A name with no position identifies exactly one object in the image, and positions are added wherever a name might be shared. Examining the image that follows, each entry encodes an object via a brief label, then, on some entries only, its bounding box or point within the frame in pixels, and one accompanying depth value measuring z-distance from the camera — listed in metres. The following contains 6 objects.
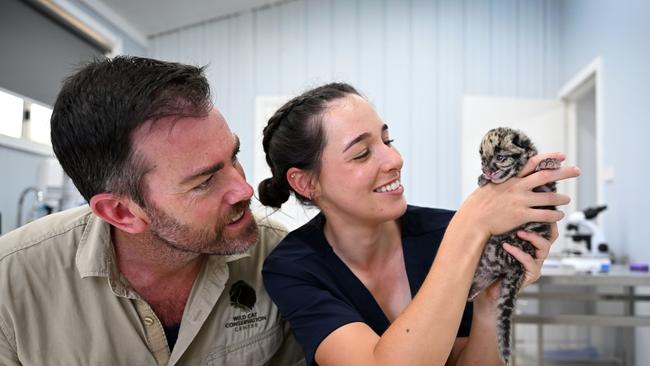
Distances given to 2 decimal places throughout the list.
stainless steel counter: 2.09
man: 1.07
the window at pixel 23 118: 3.38
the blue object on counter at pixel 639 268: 2.43
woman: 0.95
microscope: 3.00
